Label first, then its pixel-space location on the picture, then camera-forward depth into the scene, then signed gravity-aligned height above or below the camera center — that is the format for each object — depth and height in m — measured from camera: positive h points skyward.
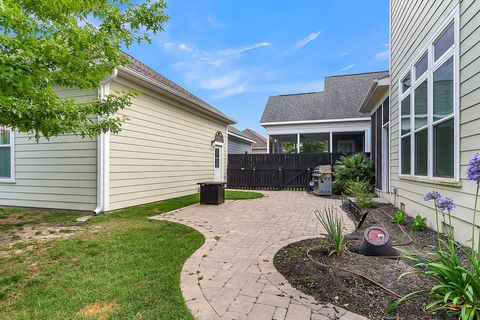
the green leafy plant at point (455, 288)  1.83 -0.91
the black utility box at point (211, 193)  7.66 -0.94
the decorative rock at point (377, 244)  3.15 -0.97
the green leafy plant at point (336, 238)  3.13 -0.91
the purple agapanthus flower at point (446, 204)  2.35 -0.37
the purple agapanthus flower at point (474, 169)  1.99 -0.05
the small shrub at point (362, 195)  6.80 -0.89
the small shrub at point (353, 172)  9.76 -0.39
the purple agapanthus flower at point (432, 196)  2.58 -0.33
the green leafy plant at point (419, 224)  4.37 -1.02
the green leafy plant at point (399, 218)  4.88 -1.03
